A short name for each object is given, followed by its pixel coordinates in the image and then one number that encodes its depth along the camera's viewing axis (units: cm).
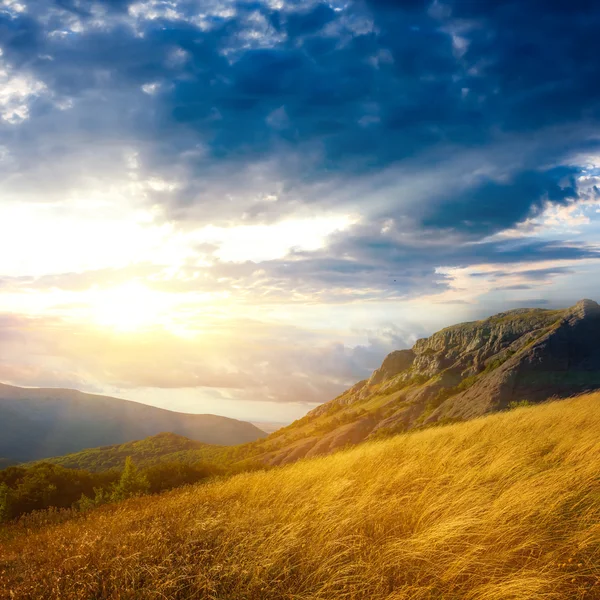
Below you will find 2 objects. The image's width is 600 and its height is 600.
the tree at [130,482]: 1826
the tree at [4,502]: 1855
